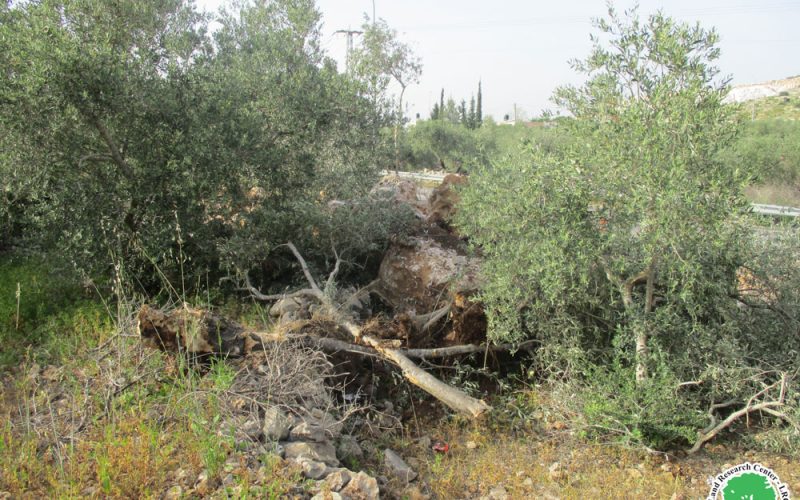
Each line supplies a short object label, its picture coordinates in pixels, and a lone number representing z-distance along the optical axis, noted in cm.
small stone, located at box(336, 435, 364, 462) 436
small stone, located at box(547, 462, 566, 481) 442
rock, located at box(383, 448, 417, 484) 433
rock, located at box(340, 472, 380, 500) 354
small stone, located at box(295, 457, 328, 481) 369
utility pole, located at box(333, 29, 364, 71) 2480
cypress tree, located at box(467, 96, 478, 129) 4213
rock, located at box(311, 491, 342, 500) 343
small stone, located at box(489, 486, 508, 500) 417
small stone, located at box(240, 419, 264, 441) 399
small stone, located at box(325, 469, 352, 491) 358
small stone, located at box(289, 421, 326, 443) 411
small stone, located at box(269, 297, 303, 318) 634
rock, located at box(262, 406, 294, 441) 402
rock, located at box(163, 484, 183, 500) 340
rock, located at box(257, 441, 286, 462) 370
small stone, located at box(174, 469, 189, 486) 355
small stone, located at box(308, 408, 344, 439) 429
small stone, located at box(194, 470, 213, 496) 344
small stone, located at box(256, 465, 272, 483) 353
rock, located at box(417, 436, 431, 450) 486
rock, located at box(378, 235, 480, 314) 677
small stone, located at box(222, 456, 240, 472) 359
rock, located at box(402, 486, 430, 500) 399
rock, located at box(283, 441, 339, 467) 391
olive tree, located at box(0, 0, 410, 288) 608
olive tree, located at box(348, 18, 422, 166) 2439
